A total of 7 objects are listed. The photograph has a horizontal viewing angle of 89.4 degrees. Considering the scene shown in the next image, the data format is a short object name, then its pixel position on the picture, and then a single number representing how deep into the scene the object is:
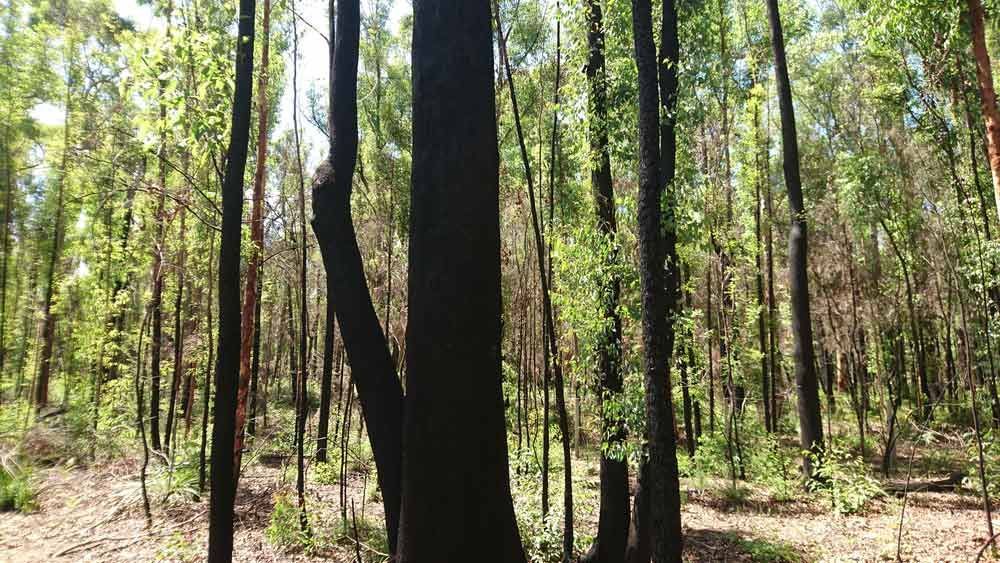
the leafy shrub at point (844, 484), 8.48
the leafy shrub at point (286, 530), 6.98
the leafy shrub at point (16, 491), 9.29
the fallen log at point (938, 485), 9.84
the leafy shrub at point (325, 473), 10.87
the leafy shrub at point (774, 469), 9.91
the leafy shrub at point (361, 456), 12.38
